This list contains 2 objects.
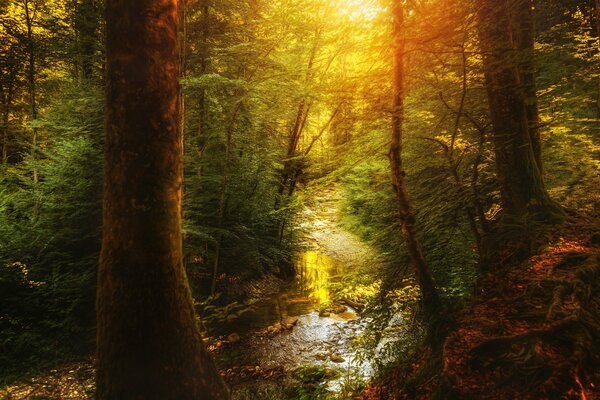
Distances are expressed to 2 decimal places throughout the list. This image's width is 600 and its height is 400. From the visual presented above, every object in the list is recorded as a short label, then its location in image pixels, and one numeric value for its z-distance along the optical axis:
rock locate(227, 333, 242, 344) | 8.56
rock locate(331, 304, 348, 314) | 10.40
